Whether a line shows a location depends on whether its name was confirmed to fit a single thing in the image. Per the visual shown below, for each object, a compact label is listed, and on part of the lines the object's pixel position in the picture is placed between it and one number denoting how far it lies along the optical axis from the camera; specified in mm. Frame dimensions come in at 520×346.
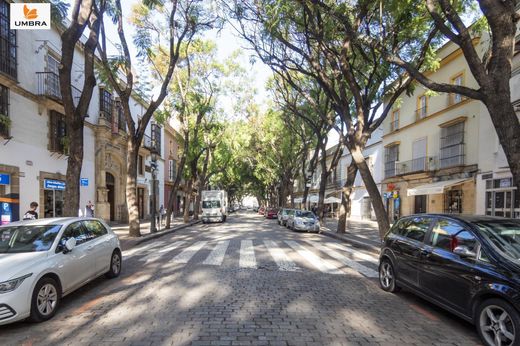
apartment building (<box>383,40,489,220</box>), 19109
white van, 30406
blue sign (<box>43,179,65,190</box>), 16564
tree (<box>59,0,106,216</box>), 9352
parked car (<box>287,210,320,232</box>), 20734
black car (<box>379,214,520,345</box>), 4031
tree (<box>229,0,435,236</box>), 11516
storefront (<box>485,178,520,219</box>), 15425
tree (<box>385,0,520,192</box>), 6645
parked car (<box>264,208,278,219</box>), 40900
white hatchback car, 4625
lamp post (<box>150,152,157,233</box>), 17891
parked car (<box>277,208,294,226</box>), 25438
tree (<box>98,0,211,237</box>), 13953
